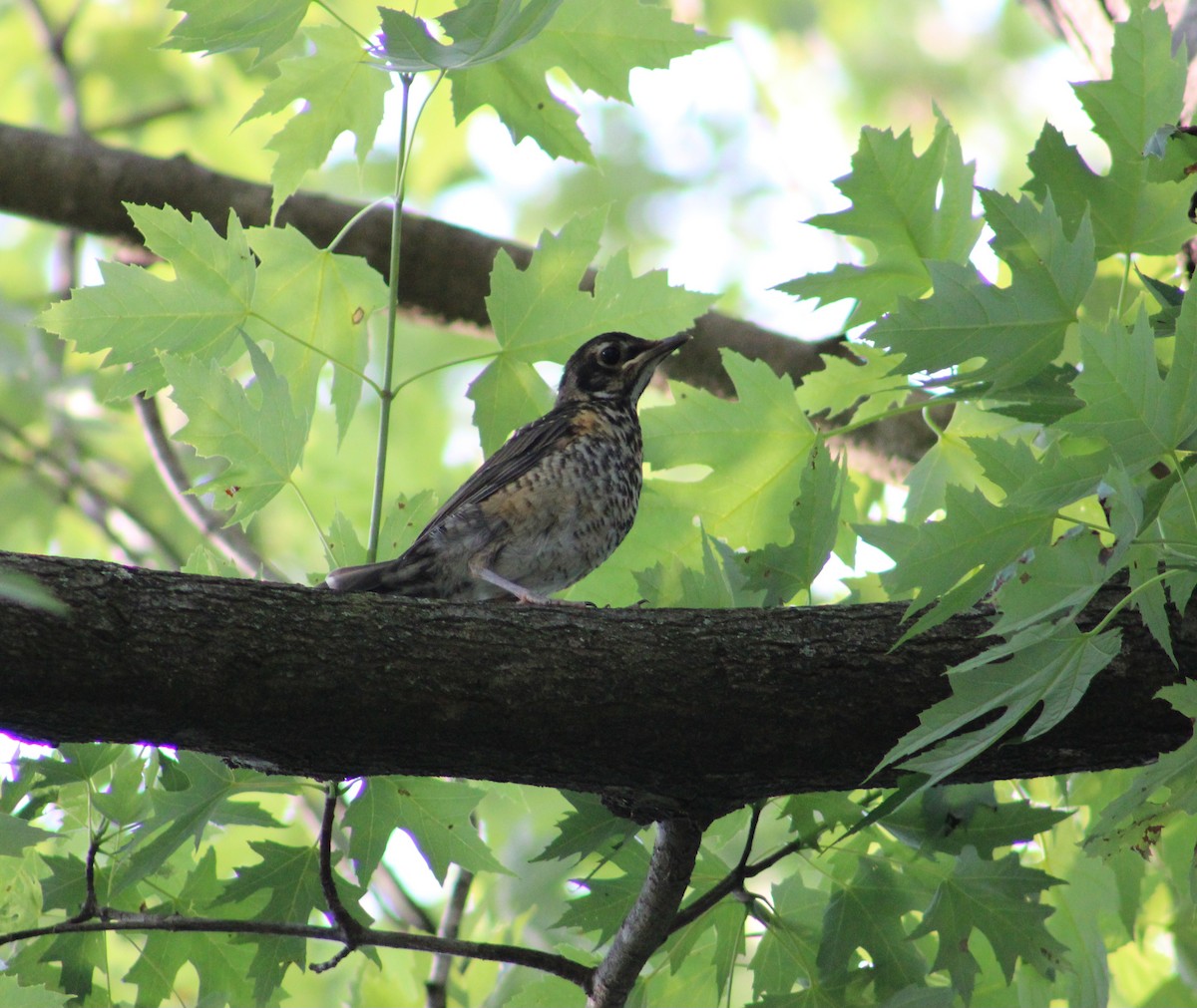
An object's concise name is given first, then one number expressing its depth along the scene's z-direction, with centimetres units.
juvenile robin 853
